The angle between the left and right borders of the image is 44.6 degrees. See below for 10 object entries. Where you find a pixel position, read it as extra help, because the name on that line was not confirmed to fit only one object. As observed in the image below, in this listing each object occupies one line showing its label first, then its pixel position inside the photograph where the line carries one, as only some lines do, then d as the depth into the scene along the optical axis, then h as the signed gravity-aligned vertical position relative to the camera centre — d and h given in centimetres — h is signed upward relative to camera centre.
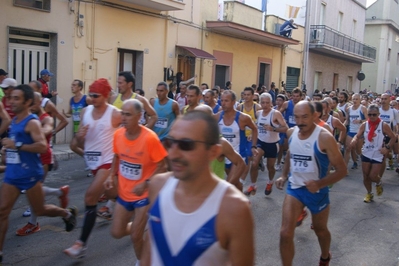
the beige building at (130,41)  1220 +124
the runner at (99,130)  557 -58
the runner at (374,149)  845 -95
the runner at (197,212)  218 -58
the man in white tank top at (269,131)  889 -75
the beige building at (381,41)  4300 +485
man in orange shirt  450 -82
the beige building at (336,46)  2842 +300
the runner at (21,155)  486 -81
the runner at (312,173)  475 -82
